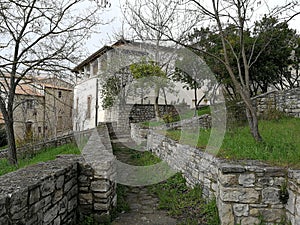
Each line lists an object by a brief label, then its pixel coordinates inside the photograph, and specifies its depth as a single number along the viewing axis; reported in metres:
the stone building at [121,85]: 14.17
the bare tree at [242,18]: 5.14
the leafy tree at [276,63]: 10.30
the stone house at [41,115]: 7.13
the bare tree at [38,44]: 7.00
